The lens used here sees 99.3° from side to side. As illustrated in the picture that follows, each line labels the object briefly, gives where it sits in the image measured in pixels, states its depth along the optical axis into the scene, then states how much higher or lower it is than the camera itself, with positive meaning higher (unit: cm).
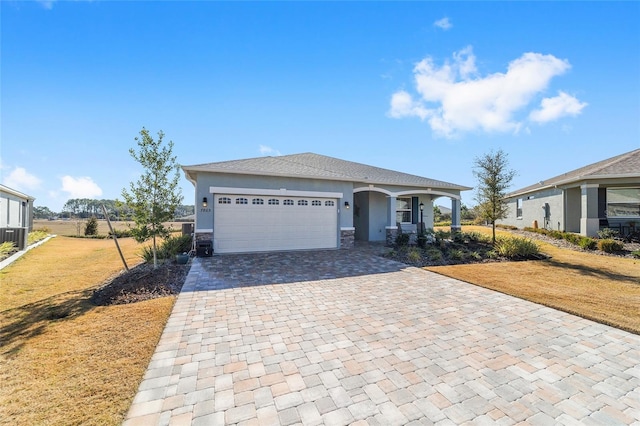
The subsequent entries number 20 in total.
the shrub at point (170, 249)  1001 -131
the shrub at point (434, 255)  1102 -160
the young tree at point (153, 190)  842 +81
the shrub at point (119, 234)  2172 -148
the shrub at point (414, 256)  1069 -160
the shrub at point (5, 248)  993 -125
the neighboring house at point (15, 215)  1235 +2
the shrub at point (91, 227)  2420 -105
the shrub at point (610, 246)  1236 -131
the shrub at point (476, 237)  1469 -113
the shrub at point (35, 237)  1539 -136
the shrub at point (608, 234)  1428 -89
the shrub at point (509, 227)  2208 -84
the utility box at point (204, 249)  1084 -132
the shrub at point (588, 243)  1309 -128
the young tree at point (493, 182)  1340 +174
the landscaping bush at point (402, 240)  1383 -119
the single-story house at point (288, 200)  1124 +75
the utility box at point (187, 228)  1572 -73
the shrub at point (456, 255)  1141 -161
